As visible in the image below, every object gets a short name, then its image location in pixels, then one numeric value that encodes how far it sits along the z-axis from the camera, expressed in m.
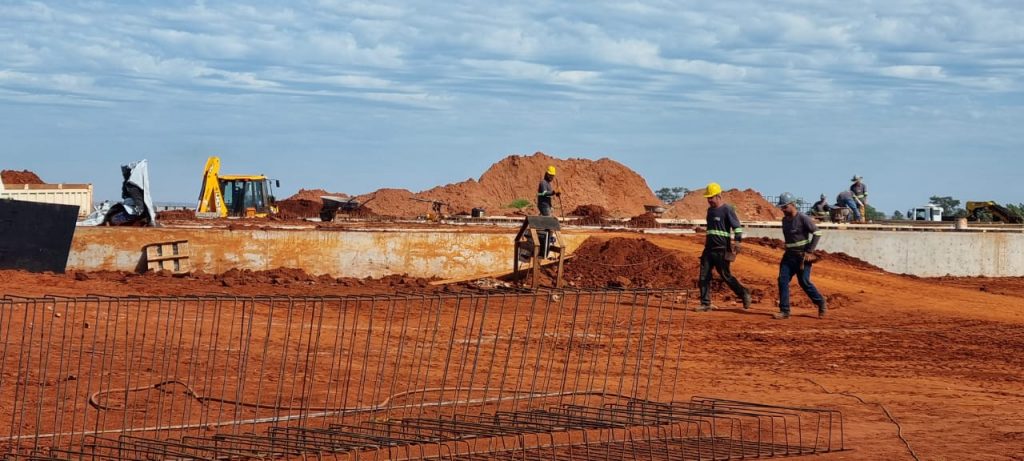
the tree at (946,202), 63.21
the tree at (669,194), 84.11
